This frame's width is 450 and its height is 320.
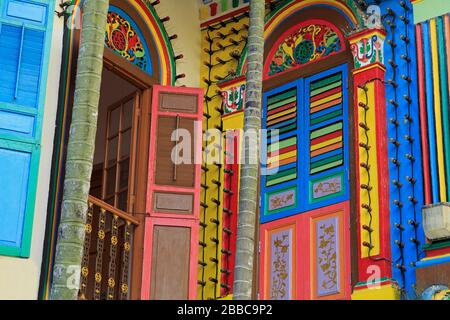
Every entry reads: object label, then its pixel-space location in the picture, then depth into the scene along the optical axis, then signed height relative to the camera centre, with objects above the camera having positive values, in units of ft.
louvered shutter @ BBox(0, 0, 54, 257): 28.45 +9.69
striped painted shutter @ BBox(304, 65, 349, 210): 32.24 +10.22
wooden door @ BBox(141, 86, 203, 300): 31.96 +8.45
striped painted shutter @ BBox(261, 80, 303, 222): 33.42 +10.08
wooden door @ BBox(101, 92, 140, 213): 33.68 +9.97
